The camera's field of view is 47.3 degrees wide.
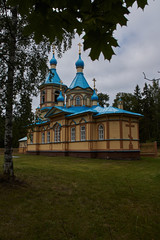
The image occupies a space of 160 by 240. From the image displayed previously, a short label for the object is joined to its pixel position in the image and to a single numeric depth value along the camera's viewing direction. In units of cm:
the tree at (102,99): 4350
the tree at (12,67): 613
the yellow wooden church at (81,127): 1775
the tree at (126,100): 4278
